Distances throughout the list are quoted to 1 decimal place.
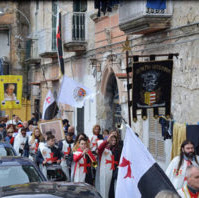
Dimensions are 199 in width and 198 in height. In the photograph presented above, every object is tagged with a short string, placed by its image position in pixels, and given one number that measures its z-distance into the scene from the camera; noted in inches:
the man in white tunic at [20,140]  548.7
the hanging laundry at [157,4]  460.1
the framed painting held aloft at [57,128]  541.3
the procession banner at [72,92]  529.3
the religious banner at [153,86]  365.4
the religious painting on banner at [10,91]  742.5
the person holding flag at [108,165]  371.6
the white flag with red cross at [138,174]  201.8
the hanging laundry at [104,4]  503.8
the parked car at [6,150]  398.2
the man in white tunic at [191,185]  204.2
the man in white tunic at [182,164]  269.9
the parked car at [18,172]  275.4
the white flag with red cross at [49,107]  609.0
